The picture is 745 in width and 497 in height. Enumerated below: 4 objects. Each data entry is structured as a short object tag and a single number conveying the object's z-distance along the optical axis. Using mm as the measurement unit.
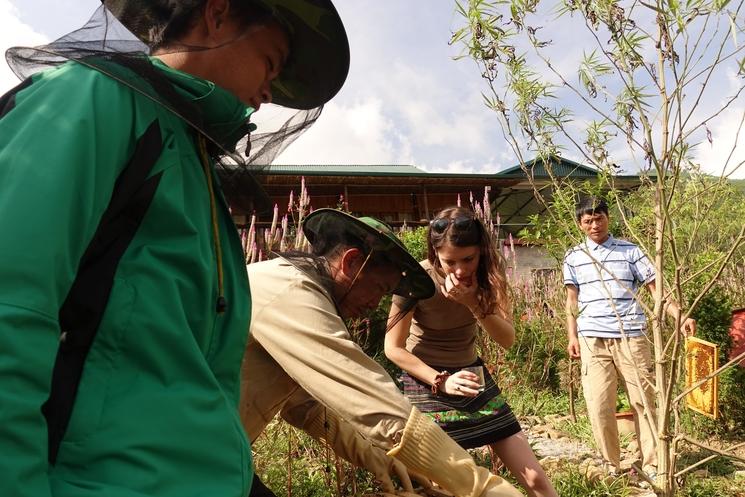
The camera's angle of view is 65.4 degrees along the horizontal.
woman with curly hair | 2652
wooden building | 12578
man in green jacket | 628
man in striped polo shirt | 4203
